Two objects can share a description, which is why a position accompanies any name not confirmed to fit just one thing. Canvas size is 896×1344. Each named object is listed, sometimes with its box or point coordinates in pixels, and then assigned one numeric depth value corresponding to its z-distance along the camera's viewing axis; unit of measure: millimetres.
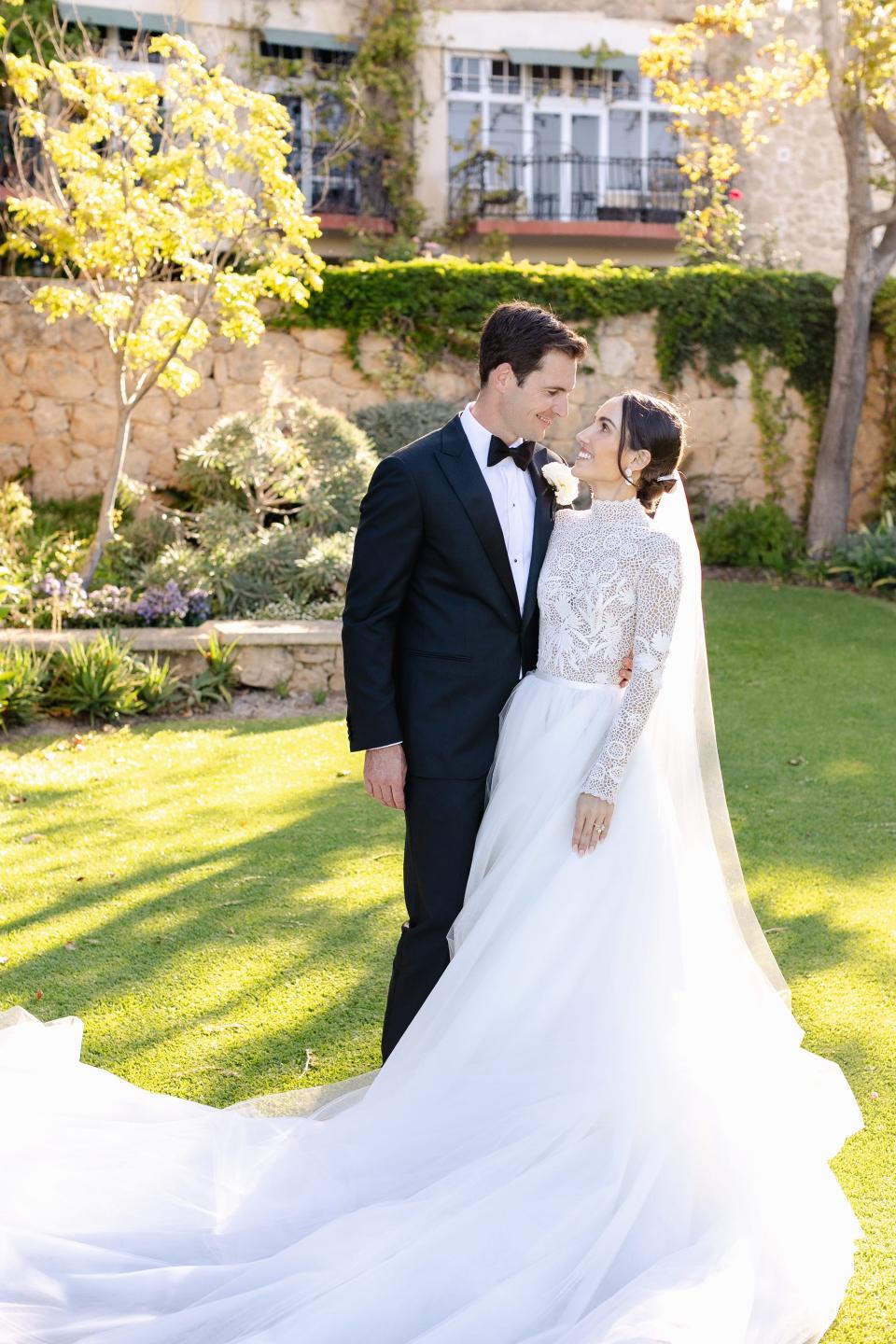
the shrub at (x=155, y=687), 7512
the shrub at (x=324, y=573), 9023
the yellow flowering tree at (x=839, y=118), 11367
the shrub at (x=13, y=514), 9680
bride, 2301
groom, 2938
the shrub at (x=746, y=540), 12938
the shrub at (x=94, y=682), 7270
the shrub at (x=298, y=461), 9844
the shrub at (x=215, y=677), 7814
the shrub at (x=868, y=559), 11930
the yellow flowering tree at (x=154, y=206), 8344
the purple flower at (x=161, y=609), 8367
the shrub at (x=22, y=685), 6996
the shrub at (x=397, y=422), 11469
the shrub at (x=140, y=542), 9680
